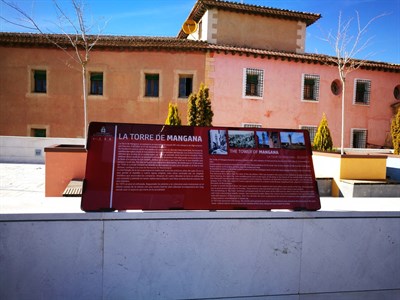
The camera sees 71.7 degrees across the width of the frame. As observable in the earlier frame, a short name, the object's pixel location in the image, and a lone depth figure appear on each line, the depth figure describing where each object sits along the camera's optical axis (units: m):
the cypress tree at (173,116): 12.34
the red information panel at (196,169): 2.39
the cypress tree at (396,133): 9.51
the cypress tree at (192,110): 12.35
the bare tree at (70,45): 15.01
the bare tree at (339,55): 9.37
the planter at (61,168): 6.54
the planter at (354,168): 7.67
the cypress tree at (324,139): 10.98
